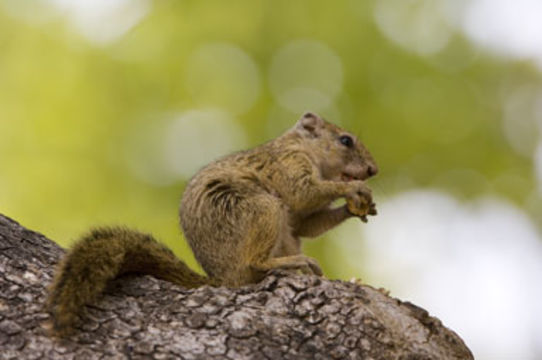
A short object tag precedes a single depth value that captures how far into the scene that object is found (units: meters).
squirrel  6.96
